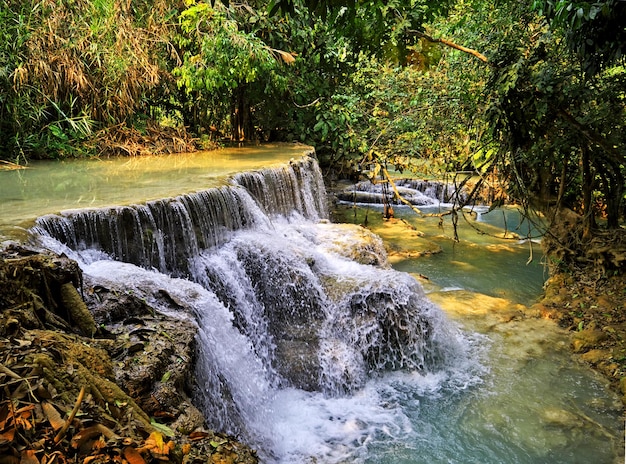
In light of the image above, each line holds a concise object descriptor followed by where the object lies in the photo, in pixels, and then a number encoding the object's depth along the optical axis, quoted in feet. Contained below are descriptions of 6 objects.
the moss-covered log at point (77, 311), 9.42
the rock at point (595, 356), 18.17
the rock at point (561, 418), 15.14
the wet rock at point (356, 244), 22.77
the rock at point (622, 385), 16.24
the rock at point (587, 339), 18.97
